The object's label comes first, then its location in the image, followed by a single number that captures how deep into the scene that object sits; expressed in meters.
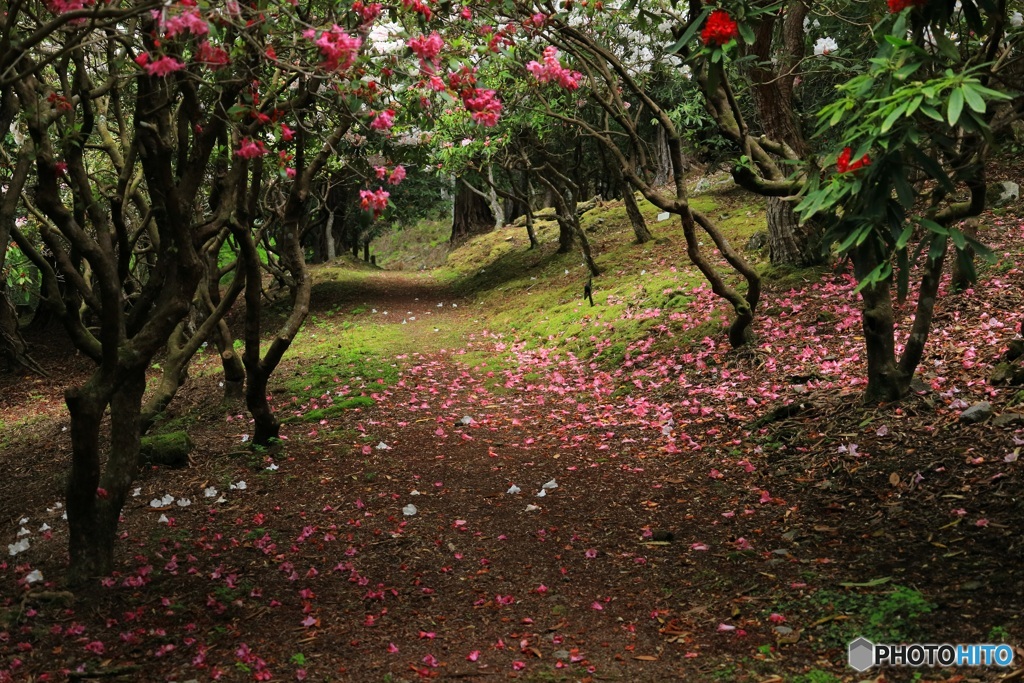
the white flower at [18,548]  5.51
